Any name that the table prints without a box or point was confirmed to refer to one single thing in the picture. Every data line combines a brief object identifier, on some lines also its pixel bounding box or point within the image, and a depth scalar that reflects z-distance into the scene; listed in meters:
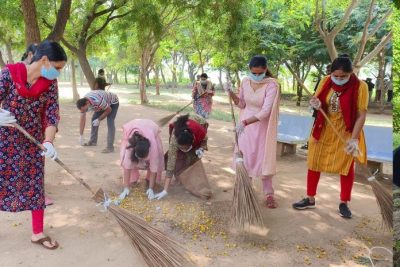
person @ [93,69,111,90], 5.59
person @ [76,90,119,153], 5.13
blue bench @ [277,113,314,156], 5.47
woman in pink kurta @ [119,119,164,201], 3.32
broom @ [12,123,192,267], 2.34
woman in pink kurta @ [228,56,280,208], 3.31
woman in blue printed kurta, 2.37
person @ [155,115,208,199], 3.34
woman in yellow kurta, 2.88
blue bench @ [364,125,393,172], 4.05
